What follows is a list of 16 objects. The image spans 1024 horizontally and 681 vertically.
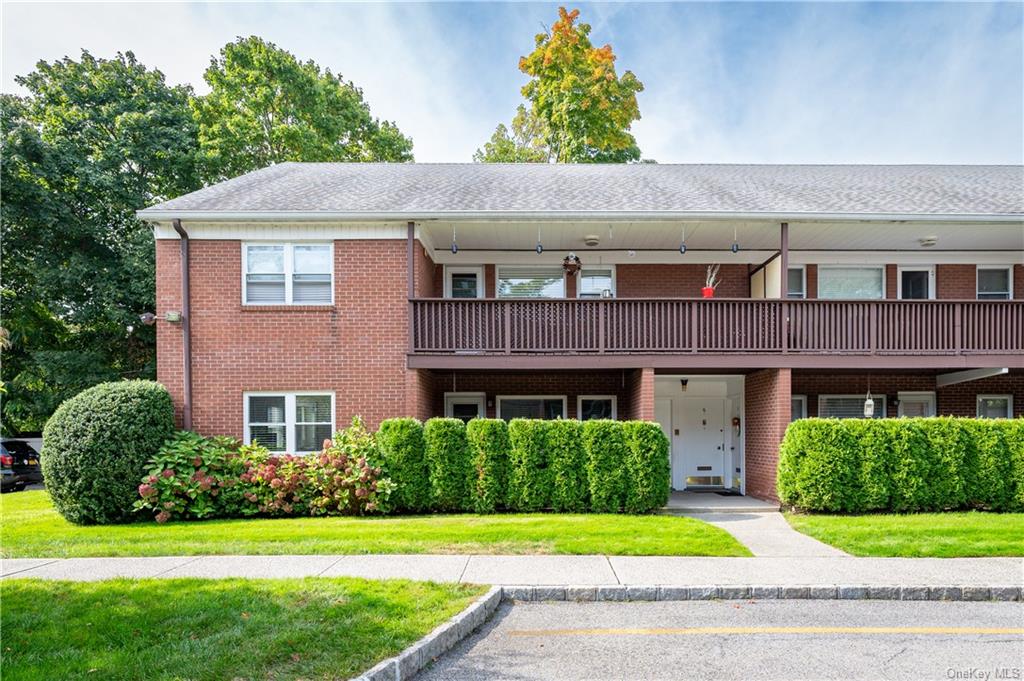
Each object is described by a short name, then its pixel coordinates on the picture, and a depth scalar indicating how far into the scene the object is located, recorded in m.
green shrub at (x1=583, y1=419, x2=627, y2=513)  10.13
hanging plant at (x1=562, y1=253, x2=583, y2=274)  13.41
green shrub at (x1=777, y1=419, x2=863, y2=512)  10.06
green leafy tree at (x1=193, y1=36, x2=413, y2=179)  23.02
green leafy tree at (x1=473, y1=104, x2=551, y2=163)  30.78
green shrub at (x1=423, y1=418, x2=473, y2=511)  10.24
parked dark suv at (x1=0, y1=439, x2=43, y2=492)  16.30
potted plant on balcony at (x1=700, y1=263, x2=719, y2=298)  13.58
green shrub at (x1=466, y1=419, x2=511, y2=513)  10.26
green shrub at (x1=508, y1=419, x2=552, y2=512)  10.26
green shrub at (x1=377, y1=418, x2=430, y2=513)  10.27
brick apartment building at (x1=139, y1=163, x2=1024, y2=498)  11.46
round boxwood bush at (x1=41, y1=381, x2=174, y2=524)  9.81
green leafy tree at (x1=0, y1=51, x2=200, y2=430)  19.67
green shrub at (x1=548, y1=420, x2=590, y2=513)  10.22
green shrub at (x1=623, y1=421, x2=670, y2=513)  10.07
